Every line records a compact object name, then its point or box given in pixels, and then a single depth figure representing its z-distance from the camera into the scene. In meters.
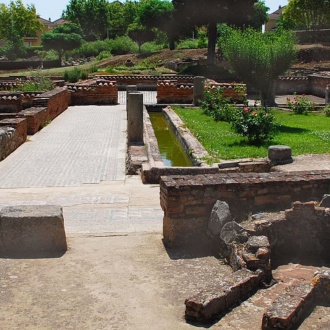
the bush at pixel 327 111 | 18.27
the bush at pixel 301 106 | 18.88
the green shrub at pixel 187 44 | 48.00
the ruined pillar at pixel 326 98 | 21.96
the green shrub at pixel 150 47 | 51.19
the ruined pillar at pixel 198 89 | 20.61
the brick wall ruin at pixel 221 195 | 5.56
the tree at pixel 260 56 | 15.44
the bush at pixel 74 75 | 28.25
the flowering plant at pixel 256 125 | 12.15
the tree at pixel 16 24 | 63.09
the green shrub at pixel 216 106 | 16.62
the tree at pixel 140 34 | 59.03
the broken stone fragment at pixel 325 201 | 5.60
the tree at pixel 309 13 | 49.02
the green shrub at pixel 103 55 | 47.94
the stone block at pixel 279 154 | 9.91
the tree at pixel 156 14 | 47.18
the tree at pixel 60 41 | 55.97
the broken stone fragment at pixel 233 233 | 5.15
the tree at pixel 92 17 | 75.38
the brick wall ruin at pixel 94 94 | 22.61
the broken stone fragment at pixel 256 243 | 4.82
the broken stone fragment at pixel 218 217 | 5.38
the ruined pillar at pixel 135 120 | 12.30
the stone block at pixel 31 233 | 5.44
